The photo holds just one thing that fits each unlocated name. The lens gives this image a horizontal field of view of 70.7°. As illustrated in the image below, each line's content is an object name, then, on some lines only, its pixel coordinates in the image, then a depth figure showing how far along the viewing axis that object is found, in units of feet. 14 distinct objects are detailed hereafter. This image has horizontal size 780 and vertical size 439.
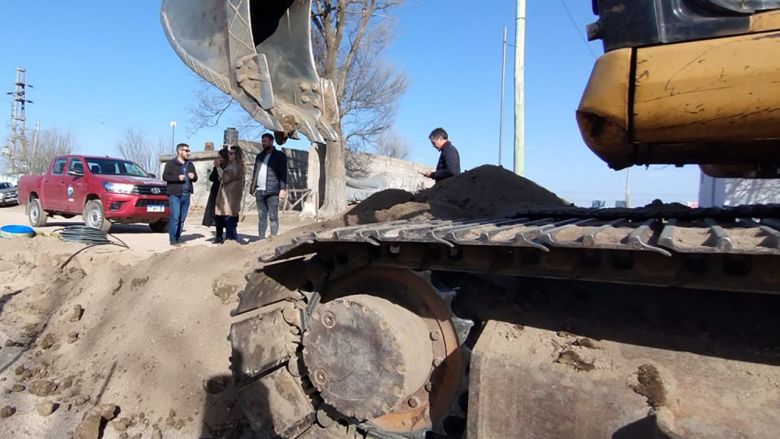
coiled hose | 25.96
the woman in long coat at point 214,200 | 28.81
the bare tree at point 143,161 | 175.11
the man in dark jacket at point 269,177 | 25.26
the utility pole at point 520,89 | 39.42
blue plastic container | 27.76
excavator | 6.44
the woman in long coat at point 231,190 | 27.32
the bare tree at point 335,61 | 57.31
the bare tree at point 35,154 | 175.94
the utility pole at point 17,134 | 180.86
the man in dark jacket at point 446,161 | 24.57
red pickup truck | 37.73
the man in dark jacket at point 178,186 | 28.45
